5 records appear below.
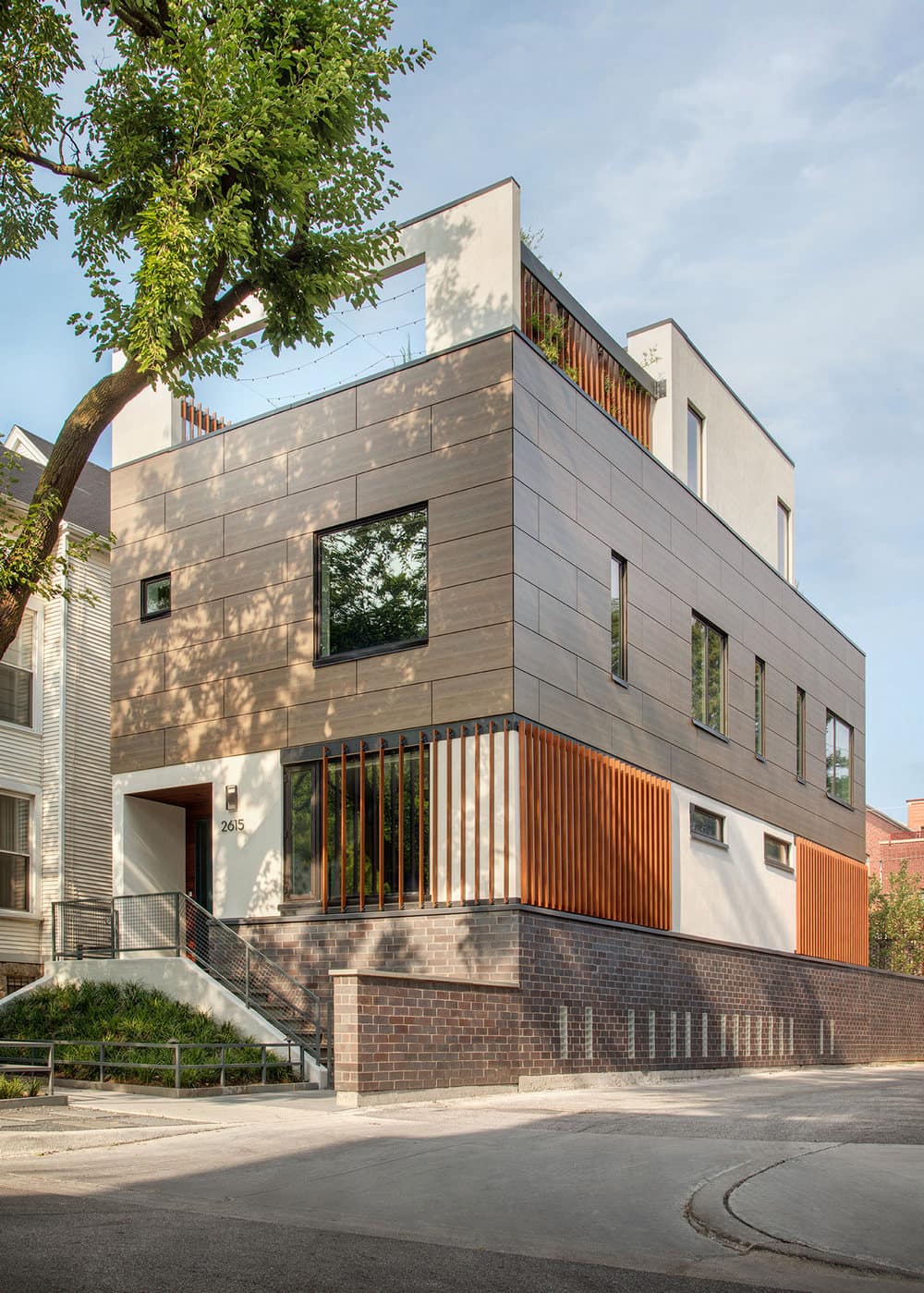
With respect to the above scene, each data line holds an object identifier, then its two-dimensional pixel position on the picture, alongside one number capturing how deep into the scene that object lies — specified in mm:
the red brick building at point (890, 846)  58188
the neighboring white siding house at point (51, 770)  24969
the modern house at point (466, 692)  17453
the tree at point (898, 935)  43000
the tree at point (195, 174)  13680
